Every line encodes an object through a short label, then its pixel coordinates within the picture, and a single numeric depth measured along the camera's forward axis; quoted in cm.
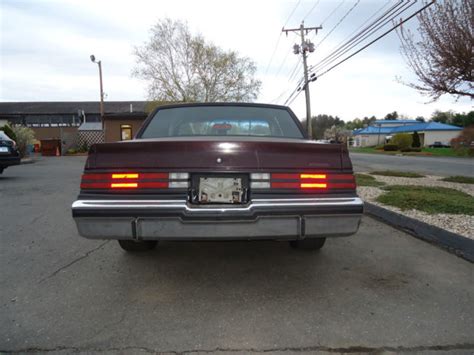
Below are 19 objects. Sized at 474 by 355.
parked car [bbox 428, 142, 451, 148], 4919
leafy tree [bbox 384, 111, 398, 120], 10627
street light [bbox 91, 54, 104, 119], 2469
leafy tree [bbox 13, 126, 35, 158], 1774
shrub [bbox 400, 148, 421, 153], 3709
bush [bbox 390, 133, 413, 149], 4061
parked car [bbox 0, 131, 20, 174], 877
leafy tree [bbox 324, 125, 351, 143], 7800
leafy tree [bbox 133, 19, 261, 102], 2847
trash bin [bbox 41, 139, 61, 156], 2541
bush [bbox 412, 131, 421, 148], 4138
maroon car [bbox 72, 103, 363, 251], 221
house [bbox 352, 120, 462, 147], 5472
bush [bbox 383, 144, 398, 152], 4106
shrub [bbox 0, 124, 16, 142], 1683
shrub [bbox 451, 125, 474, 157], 1953
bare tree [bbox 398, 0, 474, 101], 614
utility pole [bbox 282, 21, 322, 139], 1991
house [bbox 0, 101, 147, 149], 3994
